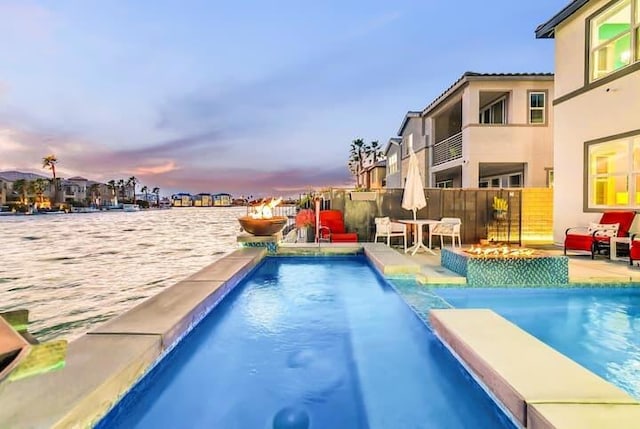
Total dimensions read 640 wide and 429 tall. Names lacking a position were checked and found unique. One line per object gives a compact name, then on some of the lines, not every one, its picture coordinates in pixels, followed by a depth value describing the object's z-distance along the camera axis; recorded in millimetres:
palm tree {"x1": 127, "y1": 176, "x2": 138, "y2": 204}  114031
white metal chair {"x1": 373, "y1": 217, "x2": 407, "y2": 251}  9352
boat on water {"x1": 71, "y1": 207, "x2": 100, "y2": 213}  73775
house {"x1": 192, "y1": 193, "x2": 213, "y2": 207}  124338
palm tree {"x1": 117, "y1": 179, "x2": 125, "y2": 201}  108375
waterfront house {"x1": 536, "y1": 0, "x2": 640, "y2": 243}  7789
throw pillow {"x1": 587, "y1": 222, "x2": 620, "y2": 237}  7578
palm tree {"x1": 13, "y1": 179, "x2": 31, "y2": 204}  71500
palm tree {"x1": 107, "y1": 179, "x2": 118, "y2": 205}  103125
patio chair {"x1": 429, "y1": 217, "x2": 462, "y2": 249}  8992
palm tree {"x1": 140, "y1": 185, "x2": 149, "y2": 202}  126031
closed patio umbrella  9070
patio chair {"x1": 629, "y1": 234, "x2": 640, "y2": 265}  6547
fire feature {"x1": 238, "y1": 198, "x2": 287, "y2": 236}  8742
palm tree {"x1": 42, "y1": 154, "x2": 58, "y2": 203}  75875
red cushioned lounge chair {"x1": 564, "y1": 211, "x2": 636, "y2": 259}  7551
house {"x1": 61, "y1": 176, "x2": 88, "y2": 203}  87062
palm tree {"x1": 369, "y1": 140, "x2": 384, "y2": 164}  47938
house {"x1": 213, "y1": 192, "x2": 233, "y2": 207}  124775
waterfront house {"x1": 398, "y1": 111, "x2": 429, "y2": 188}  18922
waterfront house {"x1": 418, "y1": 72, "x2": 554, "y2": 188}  12945
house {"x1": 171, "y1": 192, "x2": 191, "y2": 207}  125062
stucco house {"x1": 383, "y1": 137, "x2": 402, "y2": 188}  24469
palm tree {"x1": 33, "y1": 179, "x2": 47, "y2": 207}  72062
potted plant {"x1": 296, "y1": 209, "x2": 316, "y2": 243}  11969
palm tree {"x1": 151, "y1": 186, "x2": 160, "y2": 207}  123188
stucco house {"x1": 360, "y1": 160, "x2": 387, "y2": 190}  32781
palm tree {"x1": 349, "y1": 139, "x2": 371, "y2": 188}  49219
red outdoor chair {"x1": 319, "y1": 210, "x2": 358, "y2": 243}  10609
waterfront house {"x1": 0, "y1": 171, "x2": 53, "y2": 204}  73812
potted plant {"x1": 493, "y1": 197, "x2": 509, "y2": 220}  10539
